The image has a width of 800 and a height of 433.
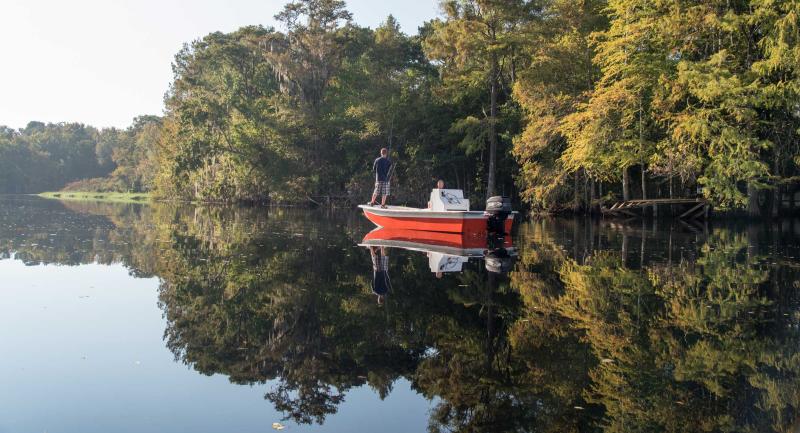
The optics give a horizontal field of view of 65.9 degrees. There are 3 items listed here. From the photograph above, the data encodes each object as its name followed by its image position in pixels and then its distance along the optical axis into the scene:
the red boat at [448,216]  17.22
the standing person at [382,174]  19.71
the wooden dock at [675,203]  27.61
